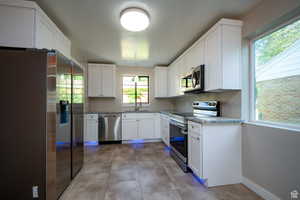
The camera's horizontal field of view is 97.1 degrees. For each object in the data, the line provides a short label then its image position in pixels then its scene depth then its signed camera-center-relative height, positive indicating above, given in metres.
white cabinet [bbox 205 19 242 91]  1.97 +0.71
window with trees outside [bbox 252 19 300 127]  1.47 +0.31
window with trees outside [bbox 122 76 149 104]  4.75 +0.42
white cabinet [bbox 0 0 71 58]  1.55 +0.91
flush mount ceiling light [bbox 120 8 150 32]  1.80 +1.18
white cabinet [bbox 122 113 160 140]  4.03 -0.78
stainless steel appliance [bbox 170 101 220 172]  2.34 -0.55
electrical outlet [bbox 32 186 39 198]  1.39 -0.96
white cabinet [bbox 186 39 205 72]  2.42 +0.91
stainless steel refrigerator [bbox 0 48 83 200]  1.36 -0.25
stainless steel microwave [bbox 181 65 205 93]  2.38 +0.39
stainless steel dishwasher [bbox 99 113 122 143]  3.89 -0.80
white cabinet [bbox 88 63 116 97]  4.18 +0.67
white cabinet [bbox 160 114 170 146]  3.53 -0.80
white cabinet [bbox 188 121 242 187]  1.90 -0.77
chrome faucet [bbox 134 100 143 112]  4.76 -0.19
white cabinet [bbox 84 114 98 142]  3.83 -0.82
